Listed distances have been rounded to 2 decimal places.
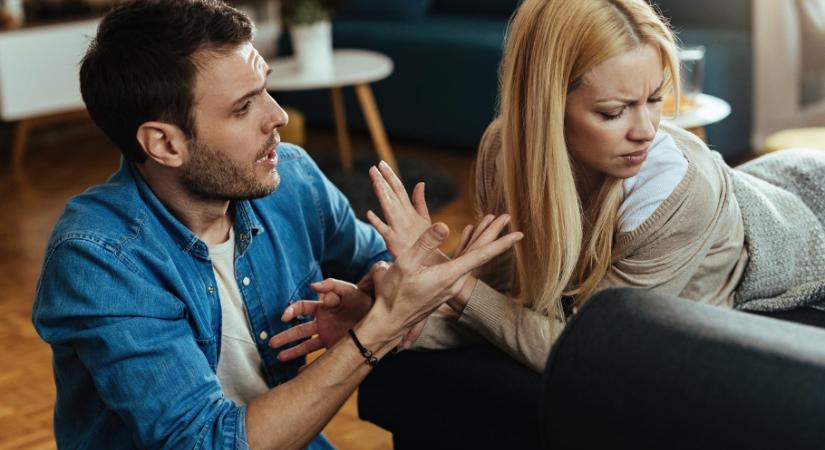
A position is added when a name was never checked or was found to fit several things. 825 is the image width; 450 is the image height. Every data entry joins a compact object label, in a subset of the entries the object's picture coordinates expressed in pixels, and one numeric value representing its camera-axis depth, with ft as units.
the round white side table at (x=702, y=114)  9.73
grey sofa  2.50
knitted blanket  5.20
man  4.42
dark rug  13.08
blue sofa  13.99
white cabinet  15.81
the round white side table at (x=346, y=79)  13.46
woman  4.63
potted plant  13.82
